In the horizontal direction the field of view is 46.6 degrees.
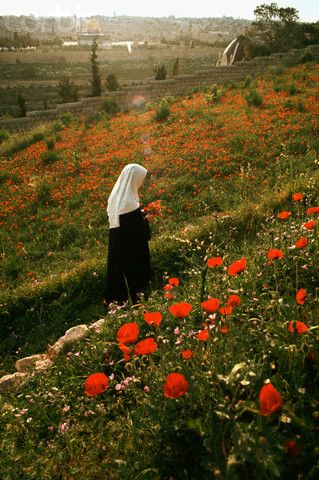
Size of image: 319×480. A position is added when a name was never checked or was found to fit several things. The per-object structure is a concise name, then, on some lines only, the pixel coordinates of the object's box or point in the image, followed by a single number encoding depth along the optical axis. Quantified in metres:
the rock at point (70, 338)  3.88
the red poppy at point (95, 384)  1.77
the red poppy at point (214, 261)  2.40
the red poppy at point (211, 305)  1.90
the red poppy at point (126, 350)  1.95
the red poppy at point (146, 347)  1.80
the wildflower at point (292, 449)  1.48
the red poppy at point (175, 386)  1.60
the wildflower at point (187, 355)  1.86
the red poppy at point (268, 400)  1.39
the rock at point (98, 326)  3.78
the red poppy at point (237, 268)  2.27
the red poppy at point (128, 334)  1.90
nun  4.94
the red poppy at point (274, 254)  2.30
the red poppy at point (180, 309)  1.98
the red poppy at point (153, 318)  2.00
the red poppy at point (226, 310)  2.06
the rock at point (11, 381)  3.60
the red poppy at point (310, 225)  2.64
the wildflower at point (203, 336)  1.95
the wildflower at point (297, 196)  3.17
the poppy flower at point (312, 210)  2.75
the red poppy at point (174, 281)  2.72
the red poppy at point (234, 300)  2.09
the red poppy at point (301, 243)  2.39
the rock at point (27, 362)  4.07
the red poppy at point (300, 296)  1.91
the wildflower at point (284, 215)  2.95
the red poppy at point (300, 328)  1.73
